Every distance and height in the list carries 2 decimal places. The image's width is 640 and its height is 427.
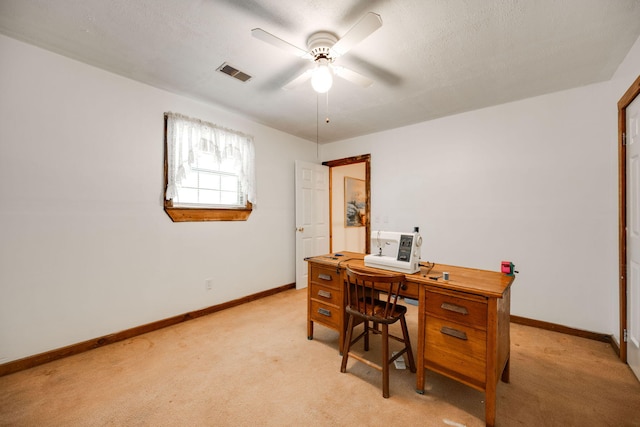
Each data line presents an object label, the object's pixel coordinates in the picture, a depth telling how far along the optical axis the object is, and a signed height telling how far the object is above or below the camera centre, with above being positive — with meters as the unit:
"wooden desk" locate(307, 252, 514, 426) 1.49 -0.71
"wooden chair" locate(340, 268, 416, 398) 1.75 -0.73
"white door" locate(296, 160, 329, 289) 4.27 +0.03
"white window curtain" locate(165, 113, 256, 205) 2.86 +0.84
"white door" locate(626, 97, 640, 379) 1.91 -0.17
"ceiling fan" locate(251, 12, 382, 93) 1.54 +1.16
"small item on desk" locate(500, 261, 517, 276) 1.87 -0.40
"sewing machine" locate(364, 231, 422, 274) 1.92 -0.30
